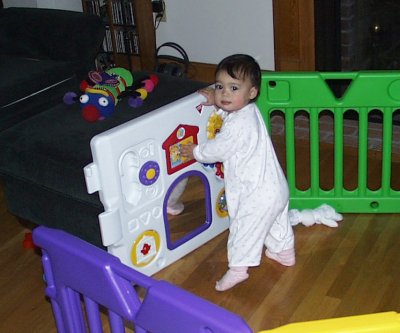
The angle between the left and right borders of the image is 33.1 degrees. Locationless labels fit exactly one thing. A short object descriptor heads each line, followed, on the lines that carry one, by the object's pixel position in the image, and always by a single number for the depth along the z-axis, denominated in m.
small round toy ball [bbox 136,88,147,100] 2.08
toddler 1.78
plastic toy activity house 1.71
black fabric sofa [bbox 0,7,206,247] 1.88
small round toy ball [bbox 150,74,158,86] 2.16
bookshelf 3.39
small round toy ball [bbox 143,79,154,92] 2.12
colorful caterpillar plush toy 2.03
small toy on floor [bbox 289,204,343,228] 2.16
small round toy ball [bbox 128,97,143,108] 2.05
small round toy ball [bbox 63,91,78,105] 2.14
